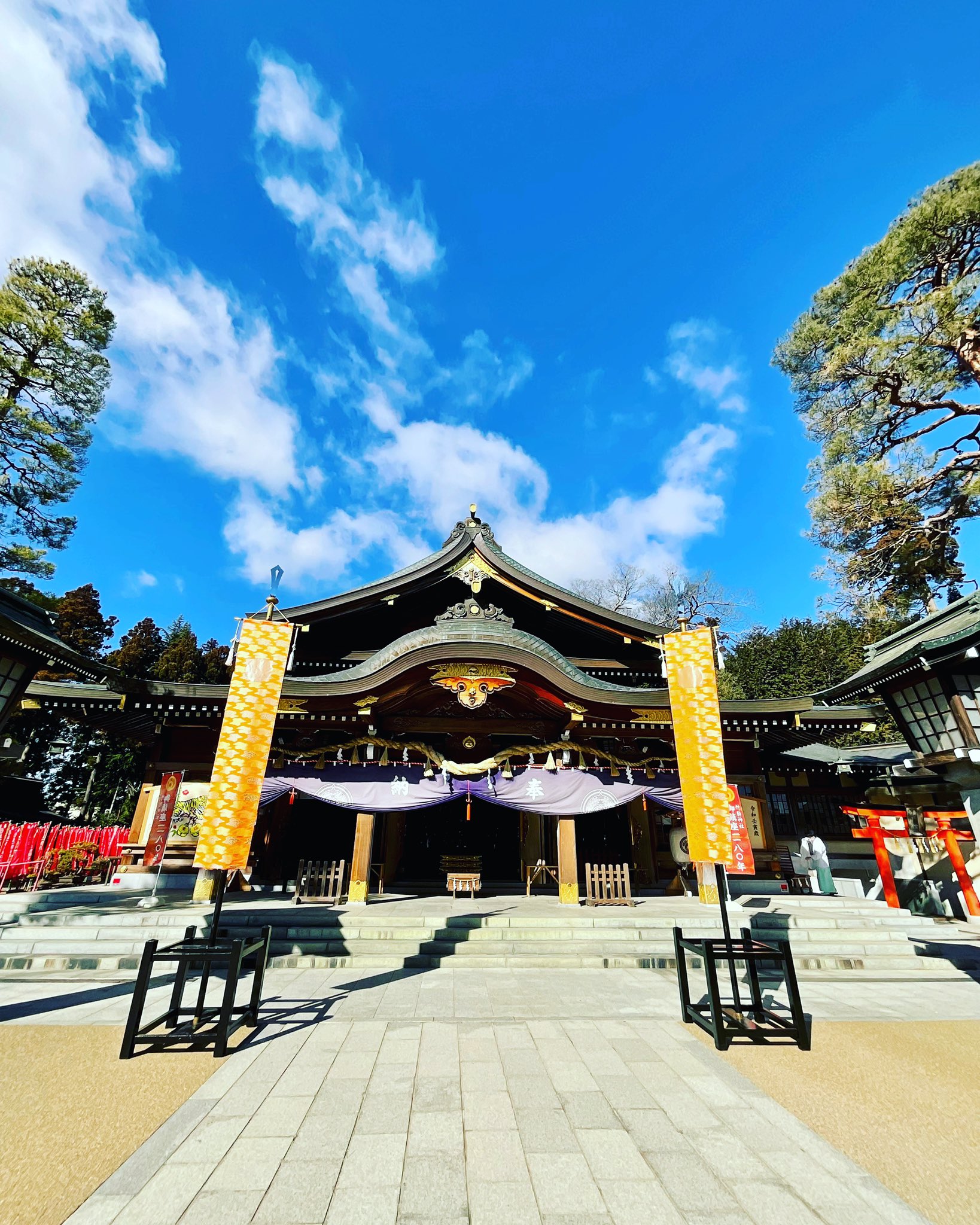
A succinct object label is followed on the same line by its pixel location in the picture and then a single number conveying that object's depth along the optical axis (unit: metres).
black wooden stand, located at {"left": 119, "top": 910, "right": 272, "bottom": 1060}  4.73
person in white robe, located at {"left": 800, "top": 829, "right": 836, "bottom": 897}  15.13
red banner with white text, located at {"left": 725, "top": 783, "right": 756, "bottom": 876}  11.02
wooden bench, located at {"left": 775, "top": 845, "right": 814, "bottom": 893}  14.40
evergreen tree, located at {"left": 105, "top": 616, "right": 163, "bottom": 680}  29.56
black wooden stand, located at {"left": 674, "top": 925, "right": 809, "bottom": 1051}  5.12
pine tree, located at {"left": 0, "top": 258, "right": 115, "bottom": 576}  18.38
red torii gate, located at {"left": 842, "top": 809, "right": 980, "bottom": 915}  10.82
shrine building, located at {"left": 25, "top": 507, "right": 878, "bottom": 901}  11.29
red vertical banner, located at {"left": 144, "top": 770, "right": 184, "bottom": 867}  11.62
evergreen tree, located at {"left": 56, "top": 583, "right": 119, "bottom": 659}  28.47
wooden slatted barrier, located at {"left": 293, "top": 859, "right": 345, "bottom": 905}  10.69
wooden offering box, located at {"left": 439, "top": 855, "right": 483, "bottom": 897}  11.87
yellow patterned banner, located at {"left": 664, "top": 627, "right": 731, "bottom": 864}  6.59
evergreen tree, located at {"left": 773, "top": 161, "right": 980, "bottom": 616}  16.34
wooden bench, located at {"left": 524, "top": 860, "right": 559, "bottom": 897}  12.68
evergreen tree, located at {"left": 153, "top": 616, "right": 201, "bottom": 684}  28.88
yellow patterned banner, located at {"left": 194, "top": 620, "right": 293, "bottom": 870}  6.37
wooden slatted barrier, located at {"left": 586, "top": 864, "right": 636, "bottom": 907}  10.95
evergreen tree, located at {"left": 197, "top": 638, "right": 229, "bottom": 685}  29.91
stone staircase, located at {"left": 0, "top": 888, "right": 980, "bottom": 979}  8.31
